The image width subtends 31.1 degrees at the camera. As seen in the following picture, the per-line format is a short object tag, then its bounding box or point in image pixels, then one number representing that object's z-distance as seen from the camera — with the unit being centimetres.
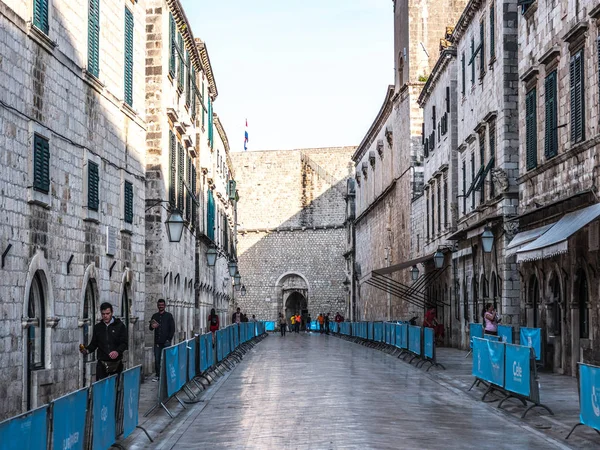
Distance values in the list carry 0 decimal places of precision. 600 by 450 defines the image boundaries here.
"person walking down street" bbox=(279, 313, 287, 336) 6462
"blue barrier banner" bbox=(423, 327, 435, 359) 2719
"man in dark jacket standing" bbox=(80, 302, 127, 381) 1476
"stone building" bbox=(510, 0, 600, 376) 2094
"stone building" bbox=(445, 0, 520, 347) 2898
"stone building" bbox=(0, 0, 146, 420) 1486
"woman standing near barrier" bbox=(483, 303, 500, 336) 2456
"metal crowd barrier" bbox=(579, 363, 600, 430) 1256
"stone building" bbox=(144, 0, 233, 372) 2833
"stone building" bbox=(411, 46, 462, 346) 3831
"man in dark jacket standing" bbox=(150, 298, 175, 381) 2098
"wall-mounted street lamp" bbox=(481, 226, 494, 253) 2772
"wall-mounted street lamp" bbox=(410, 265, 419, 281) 4345
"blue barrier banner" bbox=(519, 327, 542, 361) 2391
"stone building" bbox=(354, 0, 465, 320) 5078
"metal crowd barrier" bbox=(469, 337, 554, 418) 1611
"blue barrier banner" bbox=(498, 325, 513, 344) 2531
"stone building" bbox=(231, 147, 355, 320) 8088
